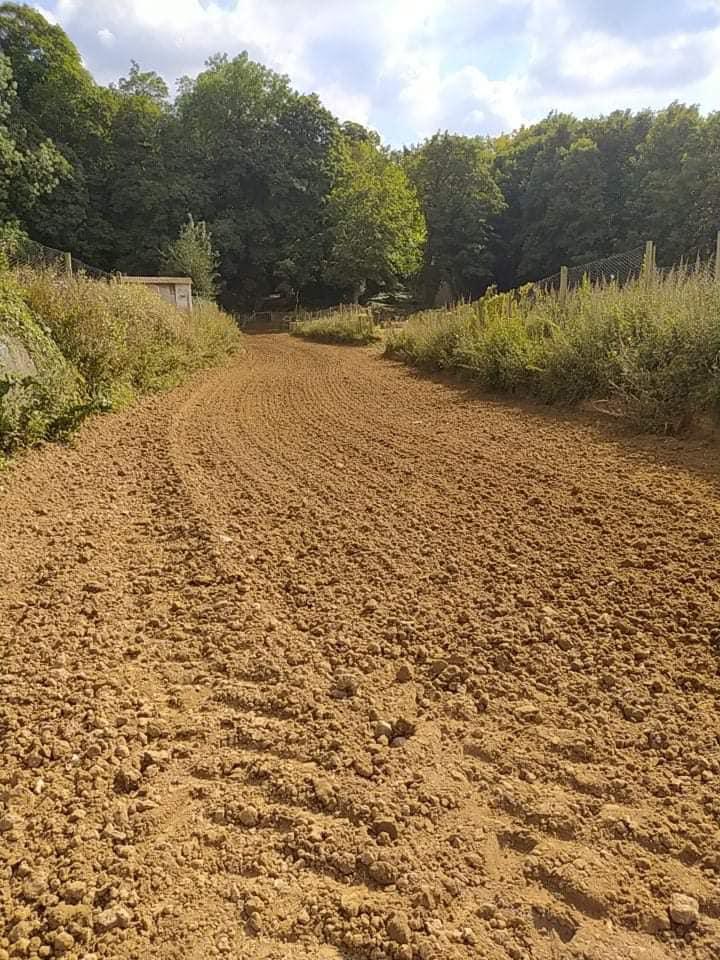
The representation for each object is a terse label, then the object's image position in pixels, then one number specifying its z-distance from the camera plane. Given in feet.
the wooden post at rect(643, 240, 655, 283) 24.42
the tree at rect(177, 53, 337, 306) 116.37
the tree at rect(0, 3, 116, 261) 102.63
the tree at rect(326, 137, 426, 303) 103.09
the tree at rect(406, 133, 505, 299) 127.95
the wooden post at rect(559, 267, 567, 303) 29.76
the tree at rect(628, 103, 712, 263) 96.12
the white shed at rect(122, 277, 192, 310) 48.92
